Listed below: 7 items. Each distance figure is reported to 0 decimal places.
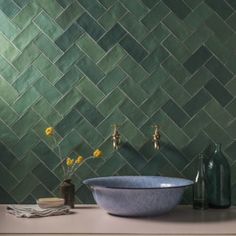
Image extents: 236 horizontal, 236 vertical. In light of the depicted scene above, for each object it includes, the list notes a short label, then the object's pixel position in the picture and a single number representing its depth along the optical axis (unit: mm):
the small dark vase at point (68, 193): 2217
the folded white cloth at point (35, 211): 2004
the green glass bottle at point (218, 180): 2254
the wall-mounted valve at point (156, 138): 2328
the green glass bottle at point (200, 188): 2223
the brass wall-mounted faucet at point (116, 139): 2330
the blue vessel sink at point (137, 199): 1906
